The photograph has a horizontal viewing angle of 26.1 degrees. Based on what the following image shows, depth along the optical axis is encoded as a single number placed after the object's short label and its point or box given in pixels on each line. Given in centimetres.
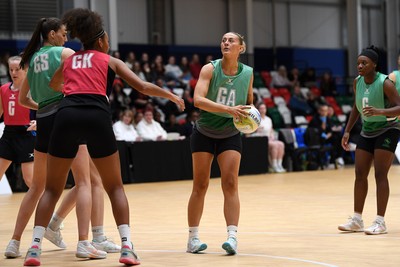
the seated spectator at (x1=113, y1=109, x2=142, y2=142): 1817
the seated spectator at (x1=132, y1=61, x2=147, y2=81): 2108
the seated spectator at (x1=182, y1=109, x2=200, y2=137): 1956
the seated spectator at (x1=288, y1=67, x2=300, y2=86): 2639
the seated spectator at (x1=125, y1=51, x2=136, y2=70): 2159
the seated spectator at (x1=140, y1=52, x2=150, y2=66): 2242
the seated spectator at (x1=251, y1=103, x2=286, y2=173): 2005
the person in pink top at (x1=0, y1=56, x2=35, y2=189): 928
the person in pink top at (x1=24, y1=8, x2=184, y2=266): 634
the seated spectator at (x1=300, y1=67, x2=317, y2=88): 2684
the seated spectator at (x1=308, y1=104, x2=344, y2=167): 2147
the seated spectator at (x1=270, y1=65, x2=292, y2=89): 2609
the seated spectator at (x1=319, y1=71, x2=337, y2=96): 2658
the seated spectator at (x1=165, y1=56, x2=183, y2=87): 2284
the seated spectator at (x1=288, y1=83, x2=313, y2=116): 2411
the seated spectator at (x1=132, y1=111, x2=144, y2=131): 1886
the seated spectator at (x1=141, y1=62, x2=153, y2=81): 2167
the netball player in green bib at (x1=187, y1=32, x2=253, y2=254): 723
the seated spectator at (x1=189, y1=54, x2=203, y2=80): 2400
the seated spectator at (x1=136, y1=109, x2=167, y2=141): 1859
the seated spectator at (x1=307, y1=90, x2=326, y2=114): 2419
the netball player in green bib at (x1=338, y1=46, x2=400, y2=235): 855
